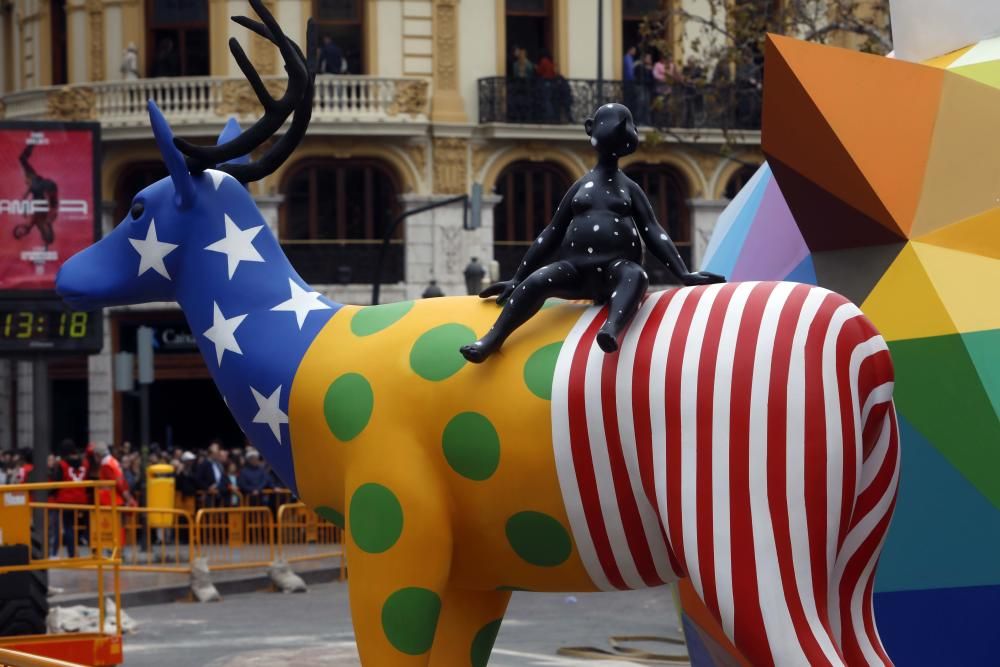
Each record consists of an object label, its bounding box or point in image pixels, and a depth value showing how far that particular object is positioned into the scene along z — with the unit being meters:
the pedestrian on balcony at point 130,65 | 35.06
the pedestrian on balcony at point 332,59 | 34.75
